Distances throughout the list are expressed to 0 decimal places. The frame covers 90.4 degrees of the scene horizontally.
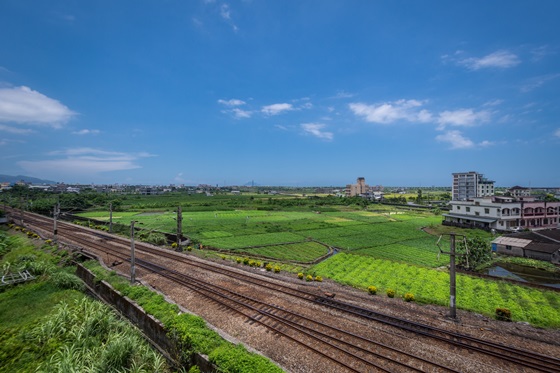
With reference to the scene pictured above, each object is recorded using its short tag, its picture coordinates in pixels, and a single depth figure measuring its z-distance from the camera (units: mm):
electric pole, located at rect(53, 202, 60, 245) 36906
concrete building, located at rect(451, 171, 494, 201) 120625
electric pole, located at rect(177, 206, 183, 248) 39066
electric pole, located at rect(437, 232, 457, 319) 18047
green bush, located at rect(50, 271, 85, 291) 23938
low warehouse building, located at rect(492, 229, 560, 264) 39353
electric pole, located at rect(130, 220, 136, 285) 22781
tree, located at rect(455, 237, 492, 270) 35559
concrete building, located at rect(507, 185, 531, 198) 108312
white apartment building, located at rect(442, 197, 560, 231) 58156
